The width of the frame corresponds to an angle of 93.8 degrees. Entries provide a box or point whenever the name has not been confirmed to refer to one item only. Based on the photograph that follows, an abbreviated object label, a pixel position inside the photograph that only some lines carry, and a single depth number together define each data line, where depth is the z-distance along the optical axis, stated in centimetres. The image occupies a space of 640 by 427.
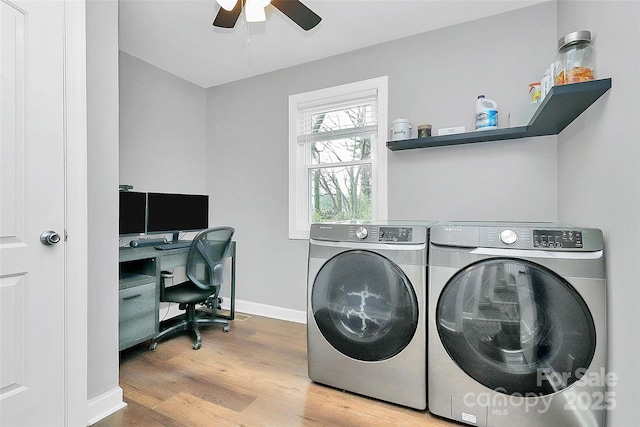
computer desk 210
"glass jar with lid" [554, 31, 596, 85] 132
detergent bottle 212
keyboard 249
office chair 244
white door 122
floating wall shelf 129
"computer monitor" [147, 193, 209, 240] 268
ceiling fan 165
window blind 271
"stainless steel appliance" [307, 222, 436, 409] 158
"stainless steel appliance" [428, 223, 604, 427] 127
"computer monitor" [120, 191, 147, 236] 239
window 265
